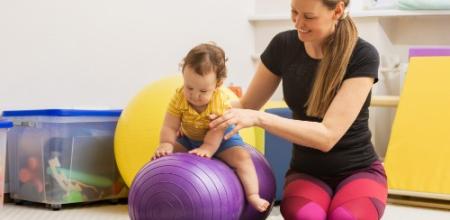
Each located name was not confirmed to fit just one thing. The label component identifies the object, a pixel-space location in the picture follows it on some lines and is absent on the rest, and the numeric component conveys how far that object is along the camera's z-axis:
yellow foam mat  3.25
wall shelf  4.14
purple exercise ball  1.93
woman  2.01
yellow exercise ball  2.76
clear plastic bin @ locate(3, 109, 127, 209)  2.93
